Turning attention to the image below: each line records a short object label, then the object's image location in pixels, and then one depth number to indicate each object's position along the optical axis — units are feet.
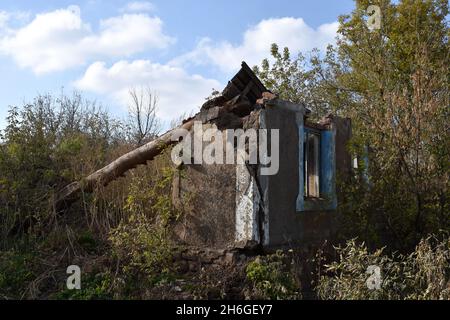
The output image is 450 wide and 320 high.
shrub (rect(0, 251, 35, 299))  19.58
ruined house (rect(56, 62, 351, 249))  19.80
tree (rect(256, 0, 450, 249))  23.59
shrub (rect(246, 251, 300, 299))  17.69
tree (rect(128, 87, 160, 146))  55.72
